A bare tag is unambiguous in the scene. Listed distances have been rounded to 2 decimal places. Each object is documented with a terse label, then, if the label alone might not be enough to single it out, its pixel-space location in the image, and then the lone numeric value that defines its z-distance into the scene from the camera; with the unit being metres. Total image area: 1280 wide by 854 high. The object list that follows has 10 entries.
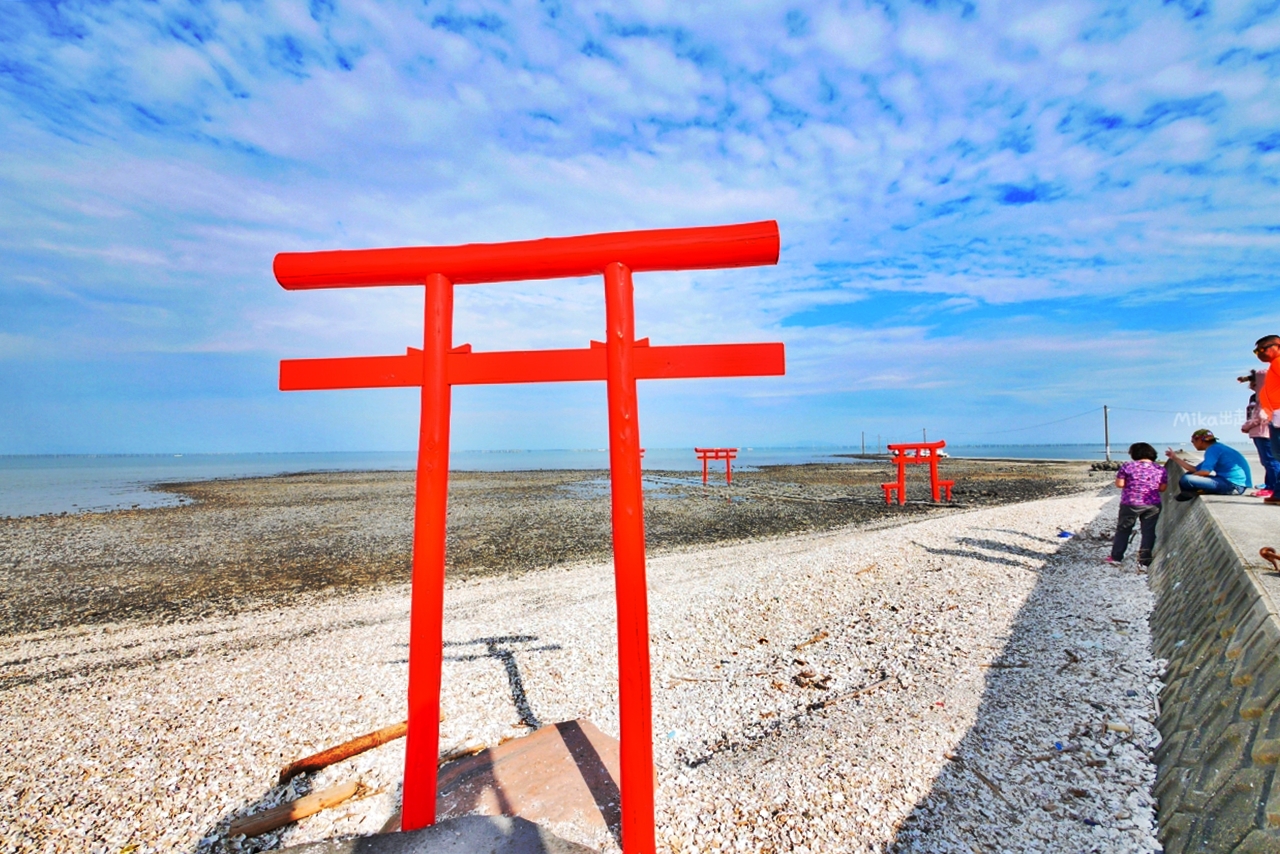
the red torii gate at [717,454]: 26.52
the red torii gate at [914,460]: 17.09
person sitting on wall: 6.86
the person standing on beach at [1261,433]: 6.61
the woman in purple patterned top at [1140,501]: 6.86
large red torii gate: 2.74
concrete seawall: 1.95
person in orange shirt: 5.97
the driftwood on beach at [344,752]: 3.45
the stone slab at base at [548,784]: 2.87
